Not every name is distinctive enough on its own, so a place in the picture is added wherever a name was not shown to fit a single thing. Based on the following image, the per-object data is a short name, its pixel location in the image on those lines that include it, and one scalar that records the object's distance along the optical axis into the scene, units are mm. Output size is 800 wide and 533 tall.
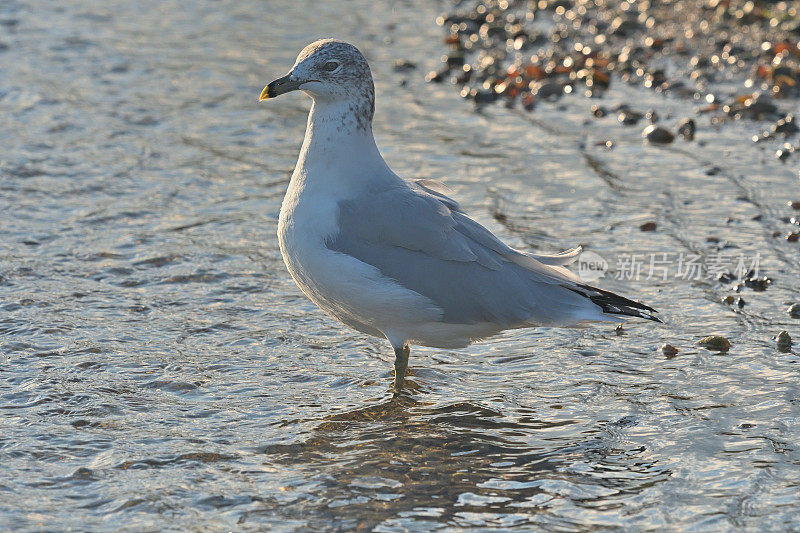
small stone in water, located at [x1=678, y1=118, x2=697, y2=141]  20844
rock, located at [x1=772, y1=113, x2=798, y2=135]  20500
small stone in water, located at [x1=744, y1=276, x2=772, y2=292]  15203
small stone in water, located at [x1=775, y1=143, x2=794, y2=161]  19547
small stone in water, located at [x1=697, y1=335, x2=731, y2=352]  13570
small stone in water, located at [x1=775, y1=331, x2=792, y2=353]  13500
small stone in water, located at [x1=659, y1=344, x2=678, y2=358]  13594
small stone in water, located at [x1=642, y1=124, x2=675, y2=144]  20641
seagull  12148
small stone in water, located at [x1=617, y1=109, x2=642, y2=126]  21781
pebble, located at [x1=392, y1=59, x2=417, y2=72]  25875
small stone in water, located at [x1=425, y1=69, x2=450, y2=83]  25047
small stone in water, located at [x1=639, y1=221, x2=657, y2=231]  17266
